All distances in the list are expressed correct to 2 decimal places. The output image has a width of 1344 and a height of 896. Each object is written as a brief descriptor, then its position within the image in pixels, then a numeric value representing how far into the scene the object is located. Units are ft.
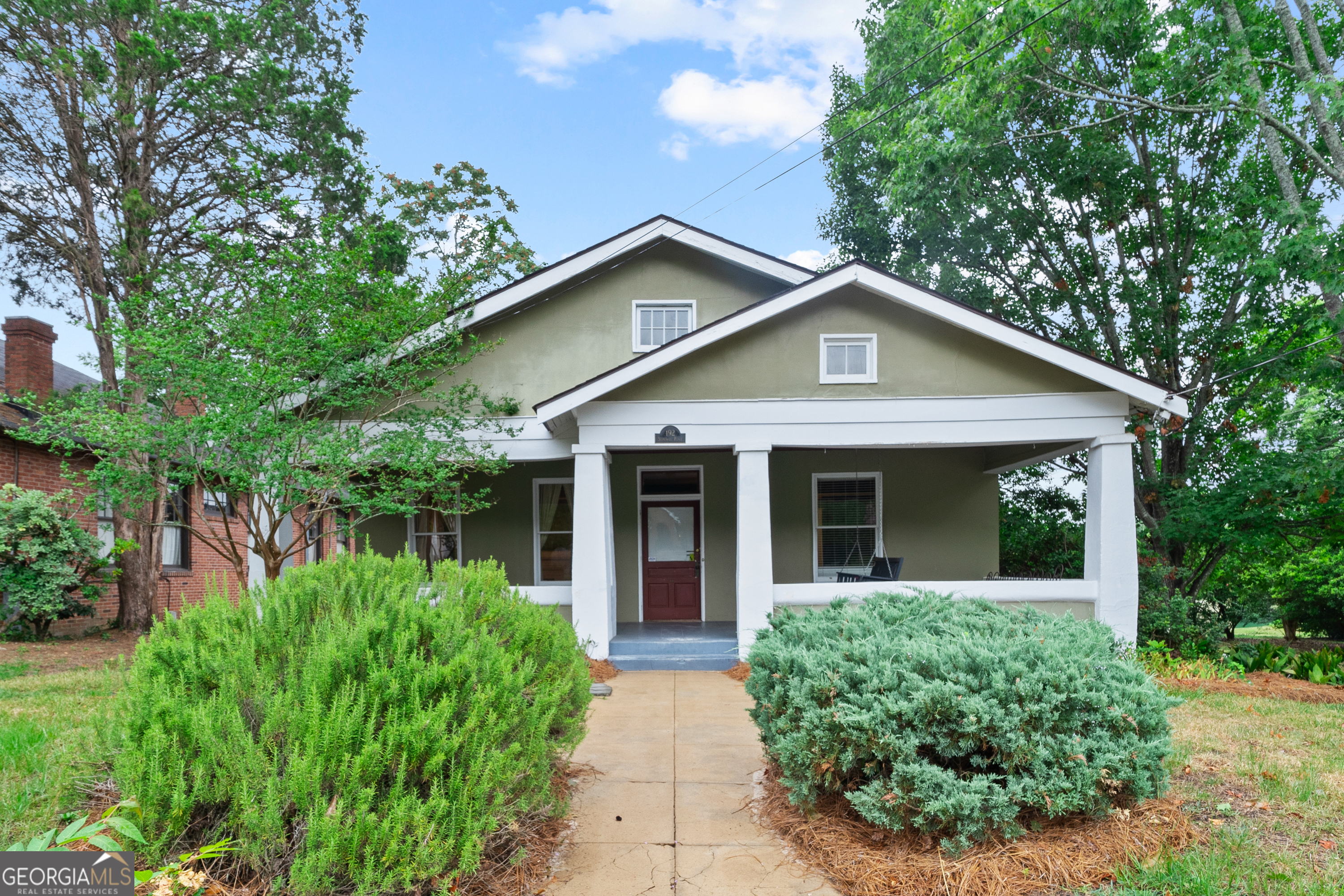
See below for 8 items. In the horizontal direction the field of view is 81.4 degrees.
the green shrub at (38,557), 39.19
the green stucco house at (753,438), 33.06
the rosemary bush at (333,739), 9.28
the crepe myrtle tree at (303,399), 27.96
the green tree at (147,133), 40.78
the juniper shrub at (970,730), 12.12
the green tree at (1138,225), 41.14
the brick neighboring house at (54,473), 44.78
